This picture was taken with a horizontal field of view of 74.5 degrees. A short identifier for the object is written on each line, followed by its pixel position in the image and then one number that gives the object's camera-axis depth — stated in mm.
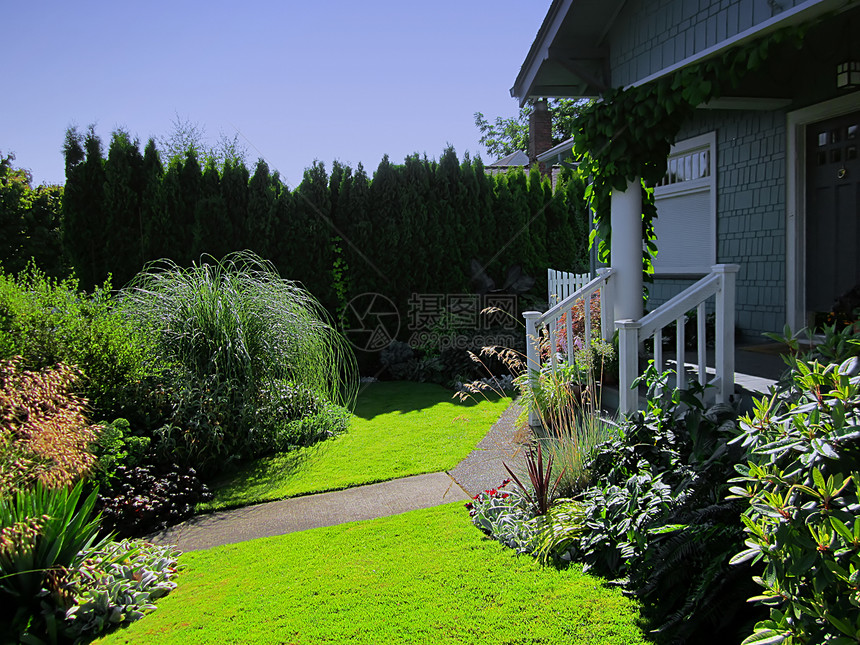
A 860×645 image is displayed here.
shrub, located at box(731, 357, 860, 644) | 1546
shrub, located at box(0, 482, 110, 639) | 2896
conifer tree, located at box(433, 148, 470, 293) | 9672
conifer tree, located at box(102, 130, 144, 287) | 8469
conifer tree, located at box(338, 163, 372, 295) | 9383
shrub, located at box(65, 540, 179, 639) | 2951
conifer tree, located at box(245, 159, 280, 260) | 8953
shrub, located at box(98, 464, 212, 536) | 4094
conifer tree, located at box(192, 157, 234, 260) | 8703
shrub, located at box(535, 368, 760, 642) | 2332
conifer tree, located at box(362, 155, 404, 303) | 9484
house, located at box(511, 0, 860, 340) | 5055
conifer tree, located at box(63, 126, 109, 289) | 8422
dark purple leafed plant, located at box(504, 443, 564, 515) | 3578
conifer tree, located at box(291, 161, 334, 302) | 9180
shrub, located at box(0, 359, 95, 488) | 3246
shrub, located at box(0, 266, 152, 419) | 4383
